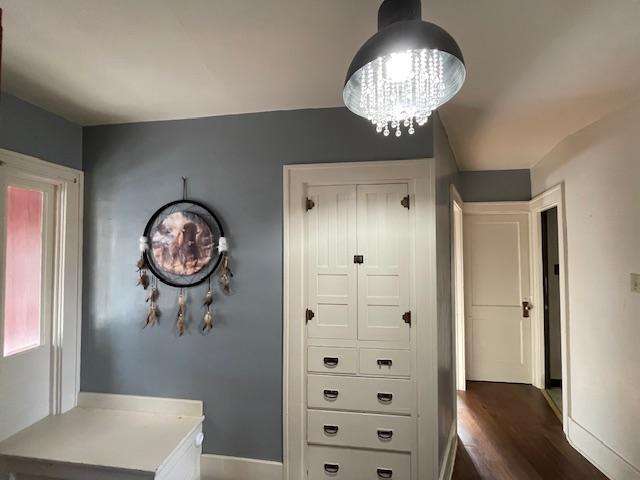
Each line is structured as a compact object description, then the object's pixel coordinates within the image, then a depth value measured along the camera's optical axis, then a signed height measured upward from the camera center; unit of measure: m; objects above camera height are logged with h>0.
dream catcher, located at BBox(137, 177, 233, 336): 2.08 -0.01
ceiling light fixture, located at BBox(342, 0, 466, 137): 0.81 +0.53
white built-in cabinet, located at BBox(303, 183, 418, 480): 1.86 -0.52
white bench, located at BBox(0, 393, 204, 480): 1.66 -1.09
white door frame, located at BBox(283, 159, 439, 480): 1.82 -0.23
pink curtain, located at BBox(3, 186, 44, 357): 1.90 -0.11
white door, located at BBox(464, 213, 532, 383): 3.50 -0.52
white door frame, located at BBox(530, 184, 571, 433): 2.54 -0.38
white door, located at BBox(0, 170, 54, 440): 1.84 -0.29
